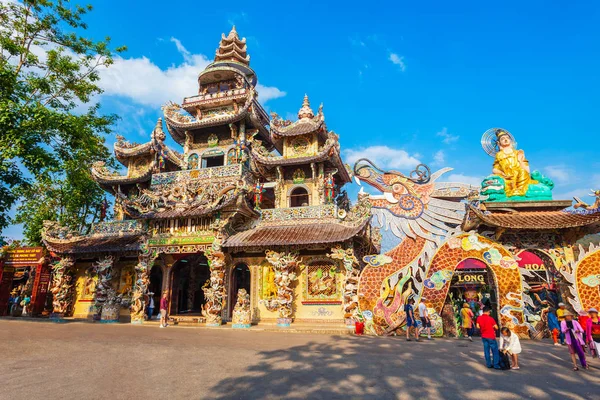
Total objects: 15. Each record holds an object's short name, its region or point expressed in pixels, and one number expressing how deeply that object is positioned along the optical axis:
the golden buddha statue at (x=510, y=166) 14.67
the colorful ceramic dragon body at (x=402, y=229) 11.63
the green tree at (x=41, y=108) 10.77
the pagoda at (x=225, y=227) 15.12
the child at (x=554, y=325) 9.84
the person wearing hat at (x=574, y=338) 6.52
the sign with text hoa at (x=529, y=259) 18.53
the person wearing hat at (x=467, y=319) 10.80
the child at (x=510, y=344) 6.35
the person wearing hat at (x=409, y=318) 10.38
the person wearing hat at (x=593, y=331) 7.84
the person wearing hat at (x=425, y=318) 10.73
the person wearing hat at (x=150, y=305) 17.35
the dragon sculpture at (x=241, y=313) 14.24
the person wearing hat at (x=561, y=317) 7.56
